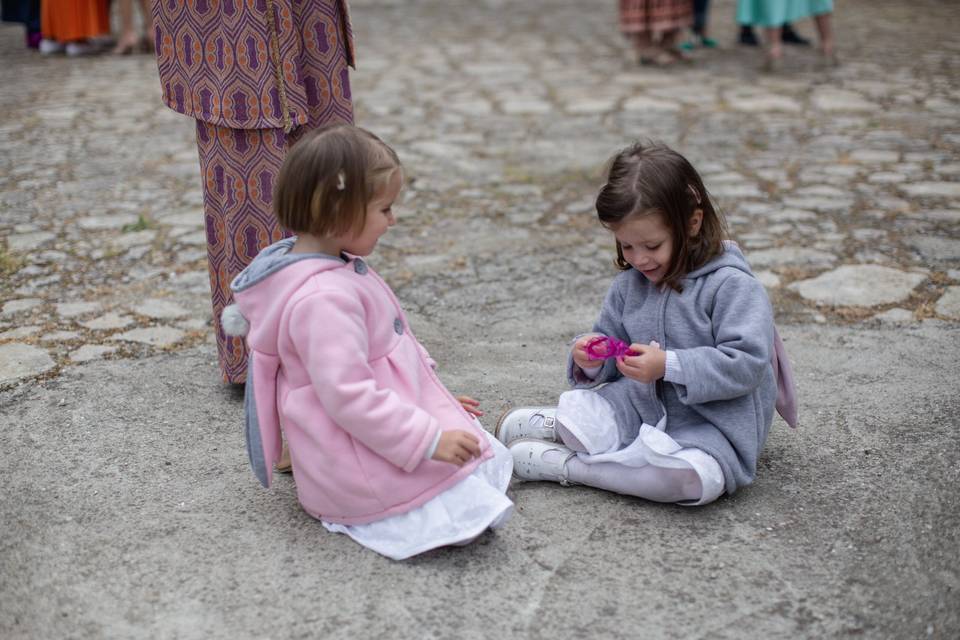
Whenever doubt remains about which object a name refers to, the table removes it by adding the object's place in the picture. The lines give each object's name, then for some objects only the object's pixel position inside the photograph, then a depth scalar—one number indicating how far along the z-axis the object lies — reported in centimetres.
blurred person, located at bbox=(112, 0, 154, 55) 838
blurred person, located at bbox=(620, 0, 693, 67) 745
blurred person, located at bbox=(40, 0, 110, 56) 837
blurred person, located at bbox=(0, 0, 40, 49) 853
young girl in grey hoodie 226
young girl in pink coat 206
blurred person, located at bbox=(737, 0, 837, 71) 710
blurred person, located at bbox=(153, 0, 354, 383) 262
